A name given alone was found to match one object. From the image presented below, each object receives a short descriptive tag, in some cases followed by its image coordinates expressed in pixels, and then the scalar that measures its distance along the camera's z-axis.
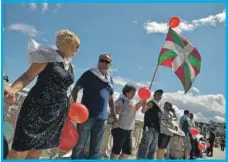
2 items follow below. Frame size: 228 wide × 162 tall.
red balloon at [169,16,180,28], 5.88
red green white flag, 6.31
